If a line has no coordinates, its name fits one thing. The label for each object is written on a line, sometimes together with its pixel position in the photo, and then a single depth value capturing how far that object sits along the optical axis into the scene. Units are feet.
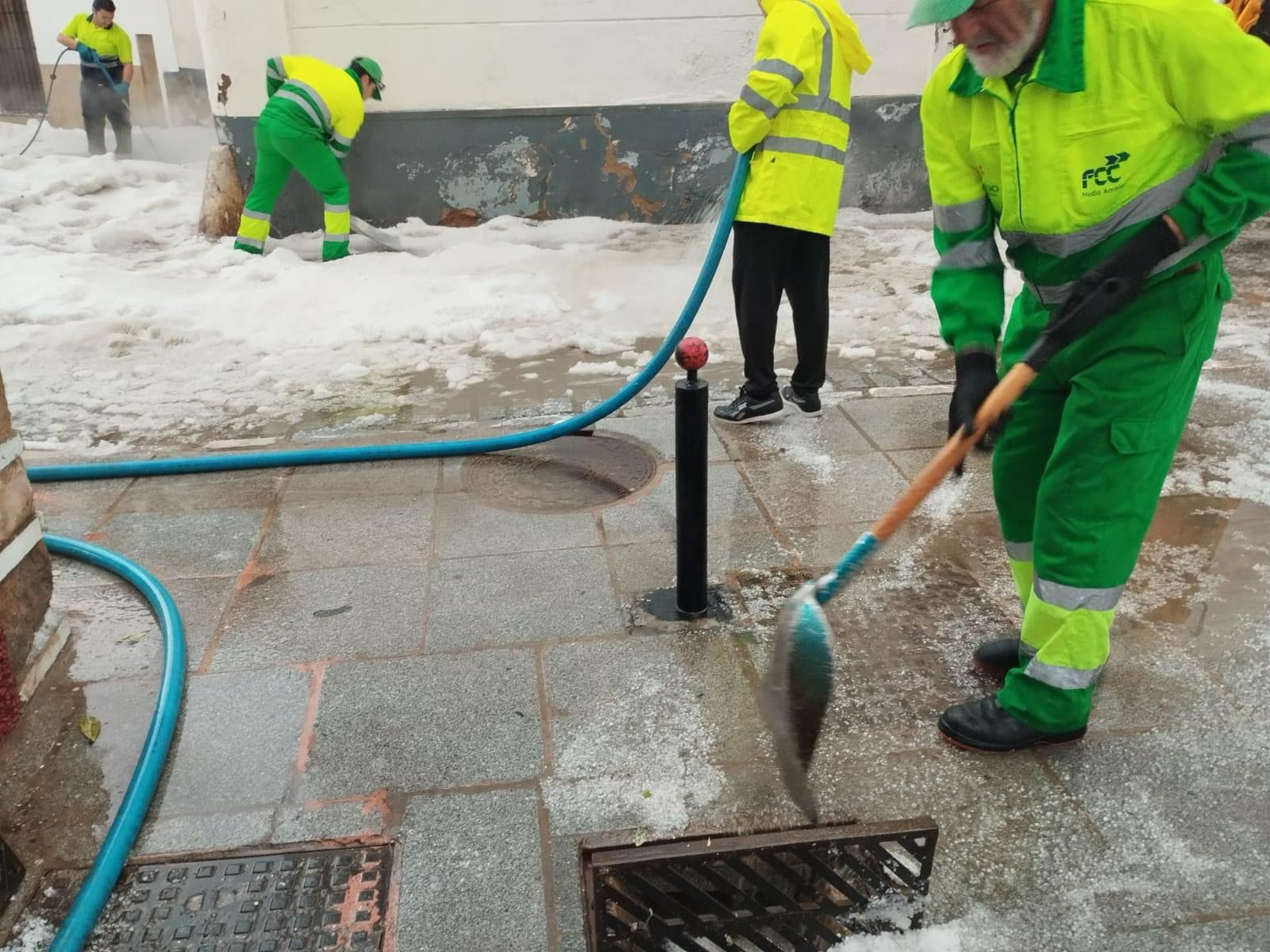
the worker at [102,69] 42.04
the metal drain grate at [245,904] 6.66
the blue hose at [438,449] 13.97
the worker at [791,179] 13.85
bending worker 25.12
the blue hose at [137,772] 6.61
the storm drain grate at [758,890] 6.06
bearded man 6.51
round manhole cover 13.30
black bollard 9.63
